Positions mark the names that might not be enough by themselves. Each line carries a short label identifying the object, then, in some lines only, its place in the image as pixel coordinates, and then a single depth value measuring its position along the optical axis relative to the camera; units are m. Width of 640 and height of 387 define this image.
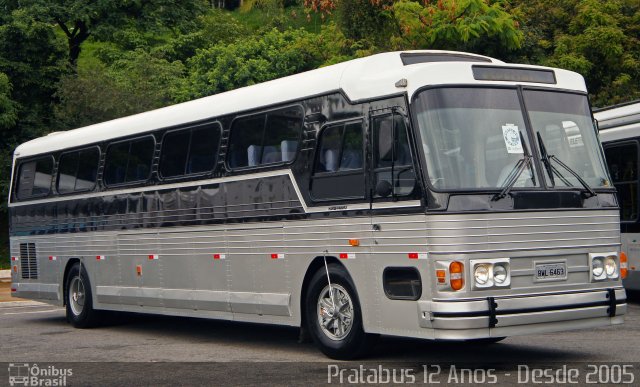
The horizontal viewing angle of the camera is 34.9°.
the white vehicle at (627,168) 17.58
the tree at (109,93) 33.09
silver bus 10.15
